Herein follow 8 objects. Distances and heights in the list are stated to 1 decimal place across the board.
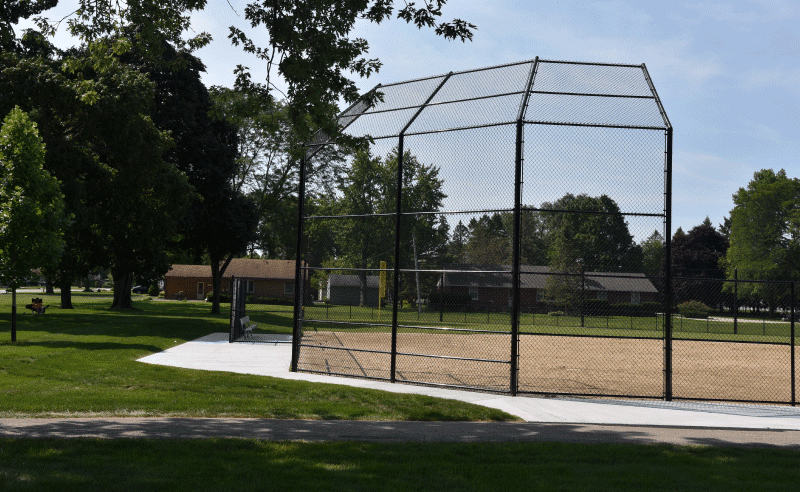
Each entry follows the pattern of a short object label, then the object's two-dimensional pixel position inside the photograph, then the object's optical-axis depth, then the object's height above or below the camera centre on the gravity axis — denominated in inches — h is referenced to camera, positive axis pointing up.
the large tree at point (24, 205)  649.6 +60.5
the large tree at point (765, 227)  2214.6 +218.1
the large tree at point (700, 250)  2679.6 +154.5
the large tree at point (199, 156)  1211.9 +220.2
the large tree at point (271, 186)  1705.2 +232.3
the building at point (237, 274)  2320.4 -37.0
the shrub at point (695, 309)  1012.2 -39.6
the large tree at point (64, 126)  881.5 +206.6
